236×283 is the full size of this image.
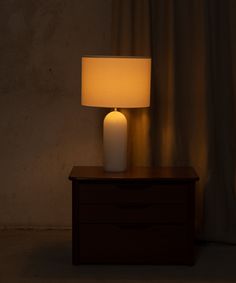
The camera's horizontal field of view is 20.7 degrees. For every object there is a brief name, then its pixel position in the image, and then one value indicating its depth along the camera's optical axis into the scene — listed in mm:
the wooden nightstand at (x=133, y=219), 3430
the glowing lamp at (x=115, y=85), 3445
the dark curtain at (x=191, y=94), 3846
